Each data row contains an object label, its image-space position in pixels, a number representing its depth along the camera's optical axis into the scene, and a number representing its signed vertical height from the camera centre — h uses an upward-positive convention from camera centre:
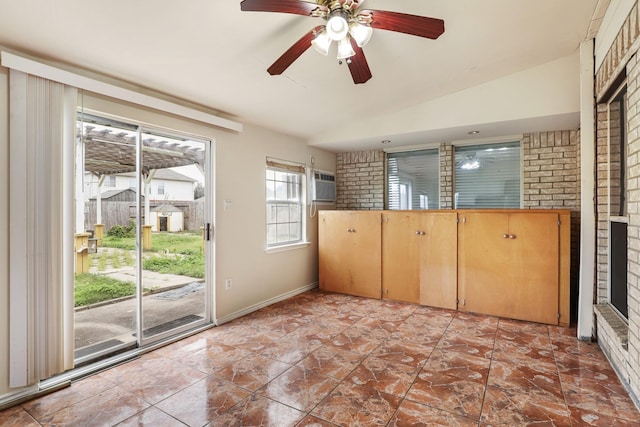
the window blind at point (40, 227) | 2.05 -0.10
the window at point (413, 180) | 4.72 +0.49
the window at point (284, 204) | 4.27 +0.11
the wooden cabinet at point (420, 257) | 3.92 -0.58
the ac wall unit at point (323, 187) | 4.92 +0.40
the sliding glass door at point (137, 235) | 2.55 -0.21
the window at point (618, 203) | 2.43 +0.07
